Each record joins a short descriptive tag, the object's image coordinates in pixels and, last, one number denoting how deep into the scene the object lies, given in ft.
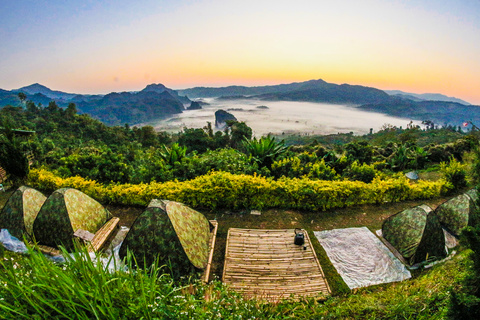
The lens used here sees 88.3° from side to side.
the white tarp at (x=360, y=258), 13.96
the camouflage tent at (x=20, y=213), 15.83
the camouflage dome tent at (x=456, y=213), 16.65
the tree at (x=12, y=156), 23.40
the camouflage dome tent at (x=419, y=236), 14.40
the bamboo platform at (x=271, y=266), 12.95
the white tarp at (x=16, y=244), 14.78
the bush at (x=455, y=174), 24.75
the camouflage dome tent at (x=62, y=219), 14.89
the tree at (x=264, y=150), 27.99
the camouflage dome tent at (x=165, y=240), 13.16
